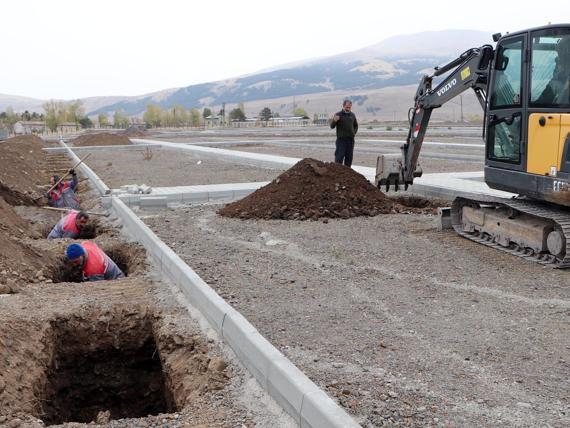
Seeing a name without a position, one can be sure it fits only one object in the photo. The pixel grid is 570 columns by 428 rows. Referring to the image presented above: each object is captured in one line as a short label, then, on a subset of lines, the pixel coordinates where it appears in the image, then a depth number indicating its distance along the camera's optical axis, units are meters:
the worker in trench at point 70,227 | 9.83
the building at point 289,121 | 86.03
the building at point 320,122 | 85.25
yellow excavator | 6.86
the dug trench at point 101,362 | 4.99
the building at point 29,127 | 76.44
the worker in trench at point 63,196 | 14.01
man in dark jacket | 13.05
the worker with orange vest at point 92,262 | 7.61
